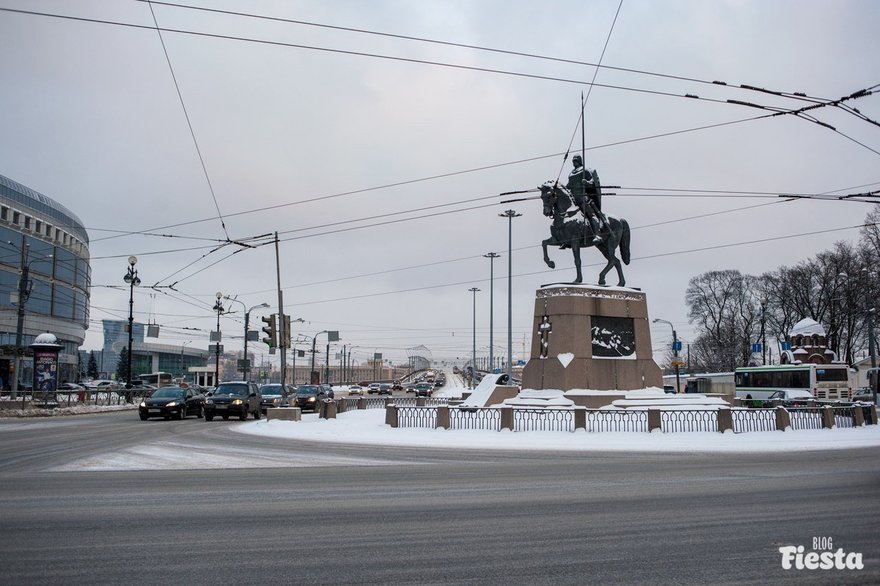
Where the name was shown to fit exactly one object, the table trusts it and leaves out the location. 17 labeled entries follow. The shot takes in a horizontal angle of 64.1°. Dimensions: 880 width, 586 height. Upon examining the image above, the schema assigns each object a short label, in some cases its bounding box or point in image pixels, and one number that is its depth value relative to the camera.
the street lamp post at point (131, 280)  42.47
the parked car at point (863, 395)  55.27
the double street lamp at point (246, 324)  50.38
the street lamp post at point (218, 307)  52.69
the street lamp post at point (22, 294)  35.94
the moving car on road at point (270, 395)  38.38
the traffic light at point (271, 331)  28.69
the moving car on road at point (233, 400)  32.44
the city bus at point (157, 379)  77.94
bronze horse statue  26.64
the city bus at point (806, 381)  46.12
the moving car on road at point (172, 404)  32.34
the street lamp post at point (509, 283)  51.19
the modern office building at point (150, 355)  134.56
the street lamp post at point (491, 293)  60.29
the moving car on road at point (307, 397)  40.88
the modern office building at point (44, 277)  77.44
